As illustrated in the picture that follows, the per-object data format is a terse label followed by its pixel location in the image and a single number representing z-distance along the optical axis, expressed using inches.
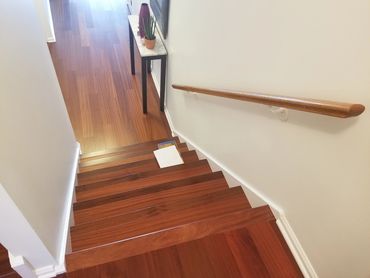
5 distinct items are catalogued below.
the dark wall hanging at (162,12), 100.1
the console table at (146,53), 110.6
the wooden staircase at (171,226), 54.7
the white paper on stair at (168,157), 104.8
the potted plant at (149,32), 109.4
